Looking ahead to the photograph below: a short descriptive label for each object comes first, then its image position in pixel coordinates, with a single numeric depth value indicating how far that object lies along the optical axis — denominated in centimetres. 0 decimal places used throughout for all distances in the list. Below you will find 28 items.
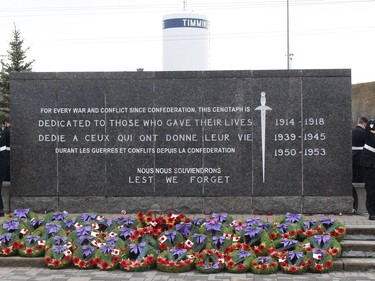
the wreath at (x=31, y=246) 865
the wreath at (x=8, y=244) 870
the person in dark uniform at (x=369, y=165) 1003
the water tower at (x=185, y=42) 3862
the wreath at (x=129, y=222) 898
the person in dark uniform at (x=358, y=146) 1106
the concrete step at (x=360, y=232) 902
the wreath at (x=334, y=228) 874
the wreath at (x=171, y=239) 860
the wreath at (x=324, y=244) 828
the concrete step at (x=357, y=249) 857
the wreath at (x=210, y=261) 806
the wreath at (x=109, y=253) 827
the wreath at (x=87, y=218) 924
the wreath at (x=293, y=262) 799
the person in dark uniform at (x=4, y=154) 1107
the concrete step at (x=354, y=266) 819
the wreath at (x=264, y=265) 798
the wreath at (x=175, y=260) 814
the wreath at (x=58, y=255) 835
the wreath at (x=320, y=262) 801
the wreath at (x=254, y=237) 852
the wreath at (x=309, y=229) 870
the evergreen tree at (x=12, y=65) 3619
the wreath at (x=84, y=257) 834
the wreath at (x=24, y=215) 951
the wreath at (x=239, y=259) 804
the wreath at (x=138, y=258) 820
